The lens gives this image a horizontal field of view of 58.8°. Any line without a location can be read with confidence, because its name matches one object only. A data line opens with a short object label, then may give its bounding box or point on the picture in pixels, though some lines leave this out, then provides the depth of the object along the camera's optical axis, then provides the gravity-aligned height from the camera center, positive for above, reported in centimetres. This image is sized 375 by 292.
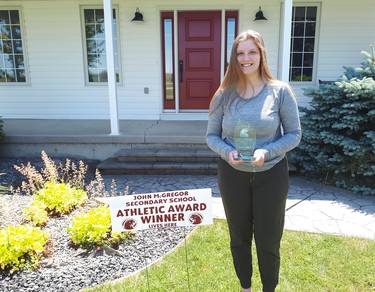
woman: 184 -42
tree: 424 -86
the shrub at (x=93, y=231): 278 -133
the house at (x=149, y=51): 652 +35
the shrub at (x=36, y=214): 312 -134
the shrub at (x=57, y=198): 337 -128
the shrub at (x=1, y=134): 561 -106
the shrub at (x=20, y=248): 250 -133
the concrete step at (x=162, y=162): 511 -144
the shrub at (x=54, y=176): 337 -149
